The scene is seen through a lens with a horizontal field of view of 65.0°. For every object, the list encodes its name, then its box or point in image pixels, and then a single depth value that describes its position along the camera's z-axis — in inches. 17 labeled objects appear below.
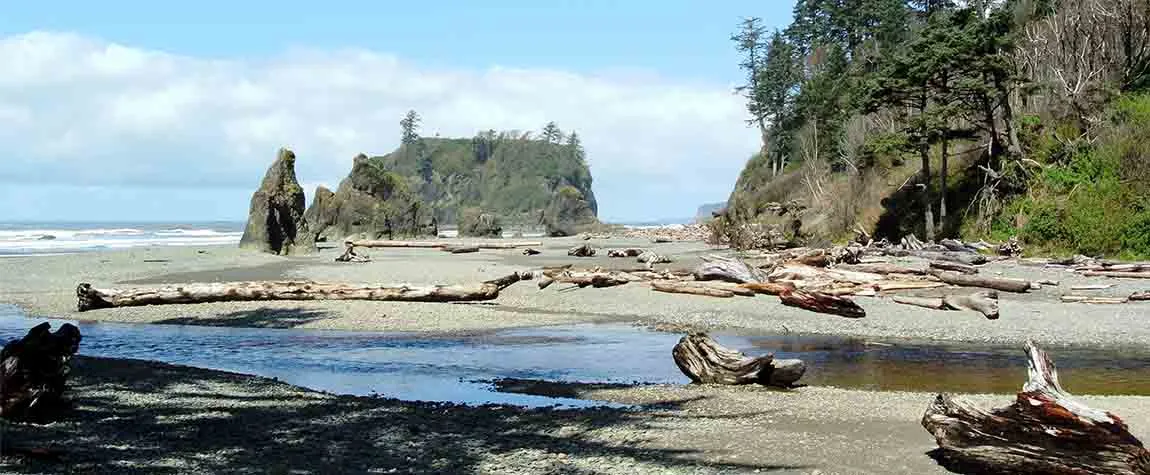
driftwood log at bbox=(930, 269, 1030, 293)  819.4
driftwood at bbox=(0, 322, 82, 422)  311.3
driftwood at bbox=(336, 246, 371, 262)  1432.1
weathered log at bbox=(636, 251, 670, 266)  1244.9
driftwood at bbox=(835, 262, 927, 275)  949.4
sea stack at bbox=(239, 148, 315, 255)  1642.5
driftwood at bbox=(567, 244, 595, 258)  1614.2
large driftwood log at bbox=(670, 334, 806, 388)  433.4
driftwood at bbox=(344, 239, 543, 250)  1982.0
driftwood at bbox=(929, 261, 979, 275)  943.7
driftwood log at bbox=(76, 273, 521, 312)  800.3
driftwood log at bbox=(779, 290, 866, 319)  700.0
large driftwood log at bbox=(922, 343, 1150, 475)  244.7
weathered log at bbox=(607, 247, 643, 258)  1552.7
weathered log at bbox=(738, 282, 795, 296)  804.0
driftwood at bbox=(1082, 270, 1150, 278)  895.1
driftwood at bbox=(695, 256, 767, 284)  861.2
